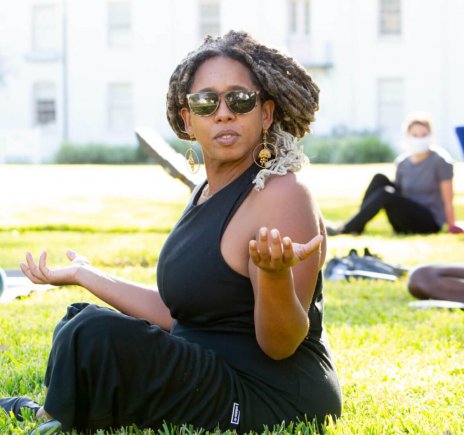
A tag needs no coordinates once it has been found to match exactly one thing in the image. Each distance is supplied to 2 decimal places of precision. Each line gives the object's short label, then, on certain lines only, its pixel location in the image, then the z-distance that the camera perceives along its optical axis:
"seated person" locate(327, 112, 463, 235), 11.20
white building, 34.78
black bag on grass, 7.50
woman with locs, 2.96
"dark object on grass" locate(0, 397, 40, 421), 3.50
